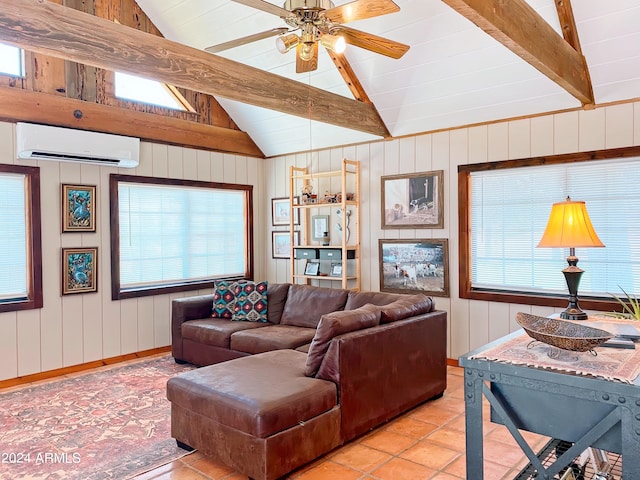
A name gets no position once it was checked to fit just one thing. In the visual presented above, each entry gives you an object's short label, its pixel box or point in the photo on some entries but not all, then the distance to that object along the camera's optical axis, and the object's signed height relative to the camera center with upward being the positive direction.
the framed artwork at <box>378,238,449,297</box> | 4.95 -0.35
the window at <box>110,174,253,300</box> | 5.22 +0.03
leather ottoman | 2.52 -1.02
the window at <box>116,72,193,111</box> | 5.23 +1.67
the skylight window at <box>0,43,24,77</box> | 4.40 +1.66
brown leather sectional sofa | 2.57 -0.94
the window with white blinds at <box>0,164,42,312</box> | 4.36 -0.01
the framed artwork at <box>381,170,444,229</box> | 4.99 +0.37
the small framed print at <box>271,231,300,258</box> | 6.43 -0.10
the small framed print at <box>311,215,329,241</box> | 6.01 +0.12
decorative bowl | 1.87 -0.44
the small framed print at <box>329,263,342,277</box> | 5.67 -0.42
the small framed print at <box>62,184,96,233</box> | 4.68 +0.30
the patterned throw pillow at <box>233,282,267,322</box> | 5.06 -0.71
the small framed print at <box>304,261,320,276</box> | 5.84 -0.41
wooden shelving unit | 5.54 +0.09
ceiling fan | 2.51 +1.19
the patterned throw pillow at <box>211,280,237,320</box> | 5.15 -0.71
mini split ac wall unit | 4.29 +0.89
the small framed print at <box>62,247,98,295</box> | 4.70 -0.32
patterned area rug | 2.82 -1.35
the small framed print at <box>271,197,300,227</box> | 6.35 +0.32
